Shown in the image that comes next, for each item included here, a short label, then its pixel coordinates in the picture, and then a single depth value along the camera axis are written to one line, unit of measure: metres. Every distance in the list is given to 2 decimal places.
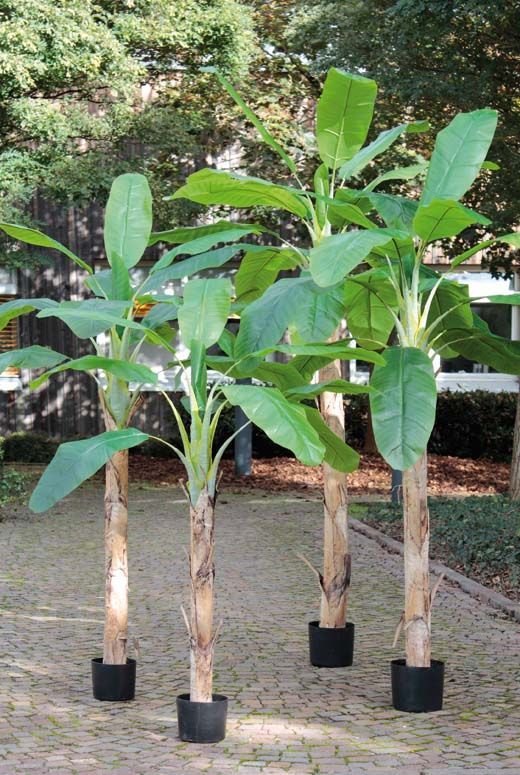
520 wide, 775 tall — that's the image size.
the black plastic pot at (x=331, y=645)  6.39
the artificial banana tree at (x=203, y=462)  4.95
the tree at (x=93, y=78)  12.16
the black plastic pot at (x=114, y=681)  5.63
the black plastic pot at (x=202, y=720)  4.99
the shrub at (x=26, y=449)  18.58
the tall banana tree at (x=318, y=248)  5.12
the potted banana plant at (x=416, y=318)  4.70
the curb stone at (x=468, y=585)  7.88
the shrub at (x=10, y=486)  13.01
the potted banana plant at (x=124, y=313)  5.48
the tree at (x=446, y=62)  11.39
